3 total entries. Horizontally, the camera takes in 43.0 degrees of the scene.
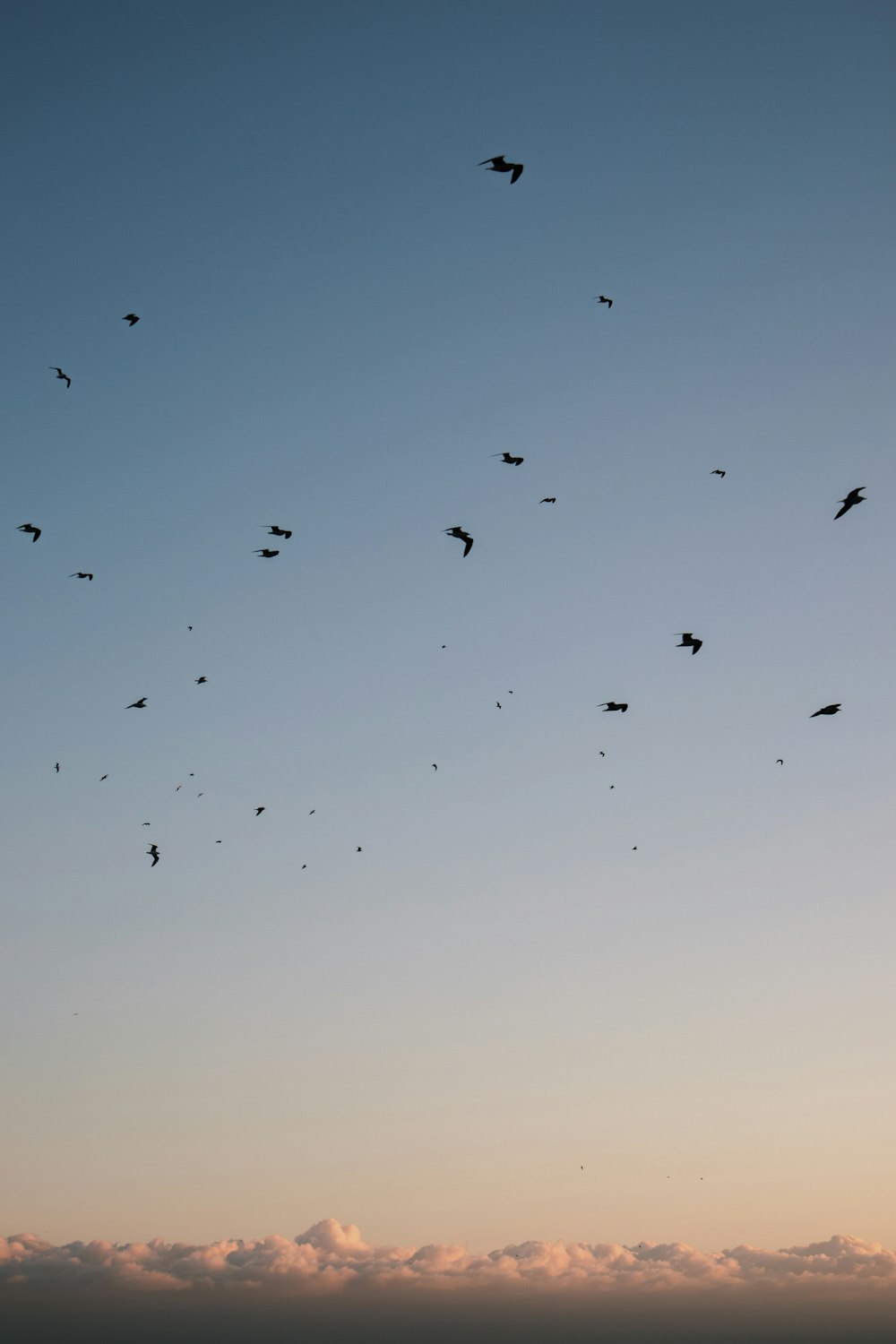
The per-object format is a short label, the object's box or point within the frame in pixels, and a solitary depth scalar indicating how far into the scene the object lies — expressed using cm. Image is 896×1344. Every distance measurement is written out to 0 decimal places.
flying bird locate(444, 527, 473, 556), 5119
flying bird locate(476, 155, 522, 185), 4422
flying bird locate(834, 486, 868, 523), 4313
